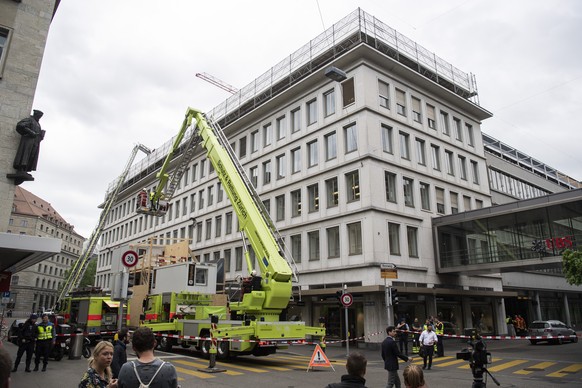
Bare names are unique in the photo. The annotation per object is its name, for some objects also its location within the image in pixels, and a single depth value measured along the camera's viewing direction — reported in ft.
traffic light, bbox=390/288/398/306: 63.52
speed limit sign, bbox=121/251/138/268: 35.06
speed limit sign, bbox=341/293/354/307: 60.75
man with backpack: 13.28
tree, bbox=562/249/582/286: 49.52
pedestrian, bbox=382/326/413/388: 28.84
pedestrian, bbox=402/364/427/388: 13.12
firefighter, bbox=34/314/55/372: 43.86
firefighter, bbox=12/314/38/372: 43.37
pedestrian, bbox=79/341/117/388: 15.81
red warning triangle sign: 44.19
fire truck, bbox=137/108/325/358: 47.73
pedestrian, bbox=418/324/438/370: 48.19
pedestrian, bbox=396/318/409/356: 58.95
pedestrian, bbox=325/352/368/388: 12.98
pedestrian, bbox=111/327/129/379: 22.63
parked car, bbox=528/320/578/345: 81.31
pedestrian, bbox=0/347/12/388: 9.00
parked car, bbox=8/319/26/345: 76.54
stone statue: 39.14
